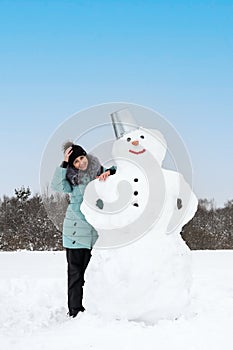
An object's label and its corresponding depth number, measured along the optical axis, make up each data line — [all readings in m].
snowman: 4.59
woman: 4.88
